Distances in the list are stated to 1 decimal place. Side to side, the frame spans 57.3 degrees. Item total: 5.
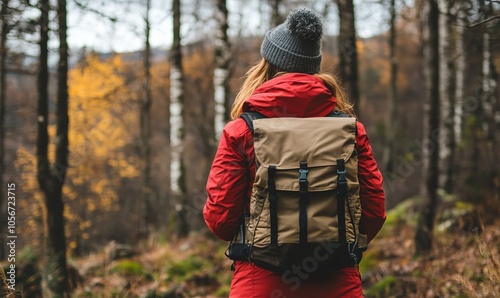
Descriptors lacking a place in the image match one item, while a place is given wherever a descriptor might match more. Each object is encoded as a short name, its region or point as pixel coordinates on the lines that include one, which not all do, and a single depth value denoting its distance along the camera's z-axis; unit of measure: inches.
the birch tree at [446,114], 465.4
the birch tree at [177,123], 498.9
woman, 91.0
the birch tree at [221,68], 391.2
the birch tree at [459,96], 549.0
